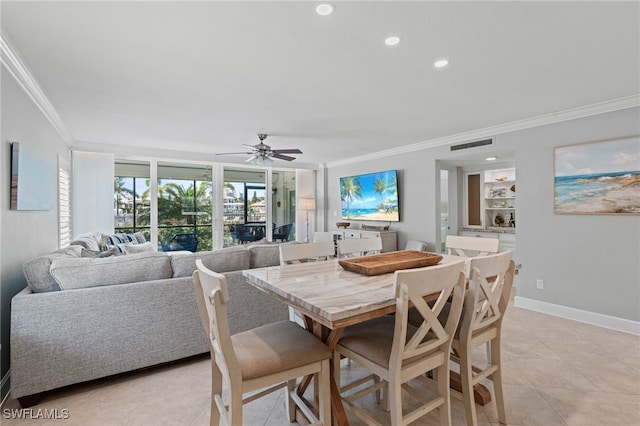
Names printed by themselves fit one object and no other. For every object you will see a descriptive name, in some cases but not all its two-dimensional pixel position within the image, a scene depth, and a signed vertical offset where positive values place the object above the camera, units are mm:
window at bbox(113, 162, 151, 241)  5605 +304
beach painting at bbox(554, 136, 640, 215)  3158 +384
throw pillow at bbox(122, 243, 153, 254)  4120 -442
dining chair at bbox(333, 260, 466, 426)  1292 -632
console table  5570 -388
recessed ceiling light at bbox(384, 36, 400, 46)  2033 +1129
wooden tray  1911 -311
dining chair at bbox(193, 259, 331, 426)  1308 -648
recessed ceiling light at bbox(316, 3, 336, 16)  1700 +1124
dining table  1293 -373
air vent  4345 +995
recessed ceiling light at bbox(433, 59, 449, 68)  2338 +1136
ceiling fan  4465 +873
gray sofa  1997 -703
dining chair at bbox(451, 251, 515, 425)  1585 -591
